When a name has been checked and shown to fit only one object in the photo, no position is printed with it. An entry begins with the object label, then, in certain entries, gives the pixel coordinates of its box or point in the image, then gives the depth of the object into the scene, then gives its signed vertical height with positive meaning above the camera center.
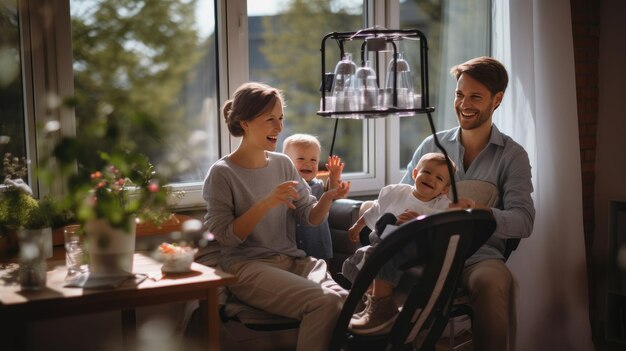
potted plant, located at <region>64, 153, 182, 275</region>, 1.79 -0.23
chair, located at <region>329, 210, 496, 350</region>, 1.94 -0.44
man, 2.47 -0.25
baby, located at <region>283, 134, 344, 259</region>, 2.65 -0.23
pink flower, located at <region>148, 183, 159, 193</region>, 1.81 -0.18
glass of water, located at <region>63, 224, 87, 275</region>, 2.07 -0.39
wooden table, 1.79 -0.48
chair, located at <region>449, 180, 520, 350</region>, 2.73 -0.31
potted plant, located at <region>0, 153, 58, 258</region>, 2.04 -0.28
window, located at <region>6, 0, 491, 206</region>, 2.65 +0.25
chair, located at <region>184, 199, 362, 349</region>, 2.32 -0.63
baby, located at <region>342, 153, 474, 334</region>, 2.29 -0.35
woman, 2.29 -0.35
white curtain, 3.26 -0.29
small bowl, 2.08 -0.43
